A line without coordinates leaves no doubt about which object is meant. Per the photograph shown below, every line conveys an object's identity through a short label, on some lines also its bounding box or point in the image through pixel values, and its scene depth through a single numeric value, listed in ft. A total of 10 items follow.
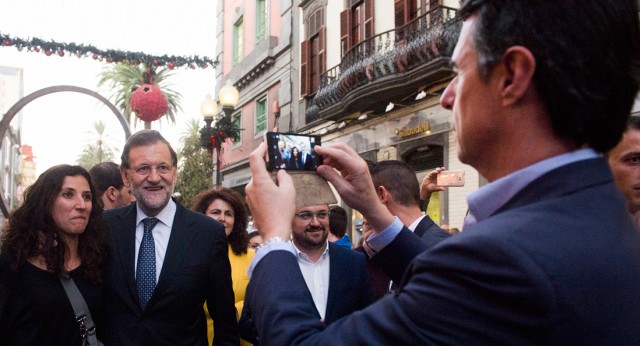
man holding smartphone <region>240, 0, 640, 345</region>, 3.22
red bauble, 24.91
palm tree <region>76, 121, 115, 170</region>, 189.57
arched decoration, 20.31
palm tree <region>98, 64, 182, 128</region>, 99.08
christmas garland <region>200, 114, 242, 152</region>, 39.09
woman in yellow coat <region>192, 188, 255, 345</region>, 17.38
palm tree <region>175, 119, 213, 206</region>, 105.50
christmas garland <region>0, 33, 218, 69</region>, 30.22
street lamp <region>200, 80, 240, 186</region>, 37.50
